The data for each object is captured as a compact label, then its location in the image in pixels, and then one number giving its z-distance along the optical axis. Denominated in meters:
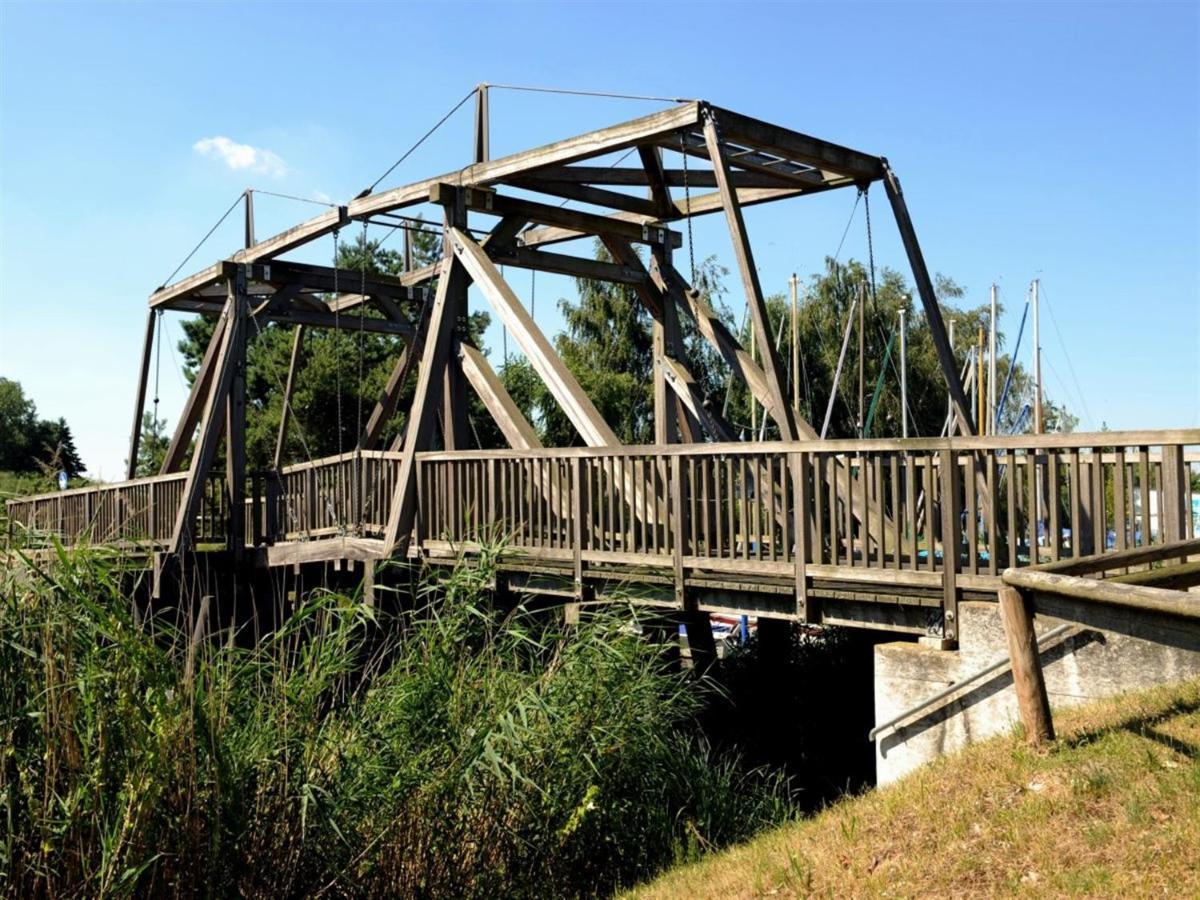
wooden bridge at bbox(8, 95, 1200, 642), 7.69
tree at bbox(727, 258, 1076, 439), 41.69
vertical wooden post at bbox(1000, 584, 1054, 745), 5.66
